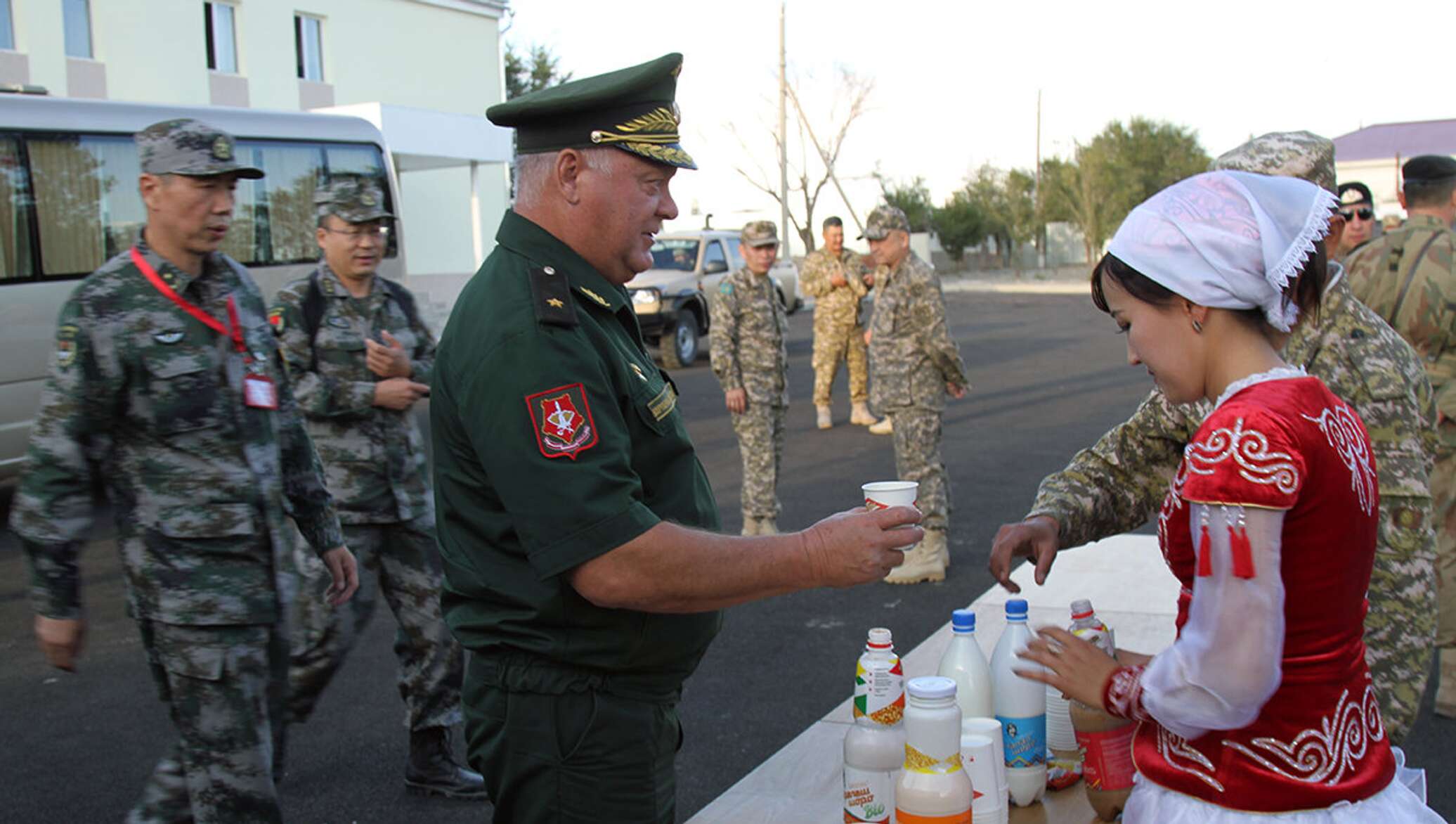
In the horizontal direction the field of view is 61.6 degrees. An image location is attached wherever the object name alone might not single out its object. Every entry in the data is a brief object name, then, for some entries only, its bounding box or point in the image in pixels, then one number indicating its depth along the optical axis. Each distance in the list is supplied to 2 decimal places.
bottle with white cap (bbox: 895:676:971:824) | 2.20
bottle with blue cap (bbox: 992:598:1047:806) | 2.59
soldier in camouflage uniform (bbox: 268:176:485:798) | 4.45
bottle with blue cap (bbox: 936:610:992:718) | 2.62
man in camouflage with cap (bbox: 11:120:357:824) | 3.18
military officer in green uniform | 2.03
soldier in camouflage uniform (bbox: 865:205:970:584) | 7.42
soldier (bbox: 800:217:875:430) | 13.54
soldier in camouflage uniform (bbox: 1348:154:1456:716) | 4.95
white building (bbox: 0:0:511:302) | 22.30
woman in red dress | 1.74
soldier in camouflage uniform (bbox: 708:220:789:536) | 8.09
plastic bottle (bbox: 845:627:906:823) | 2.43
